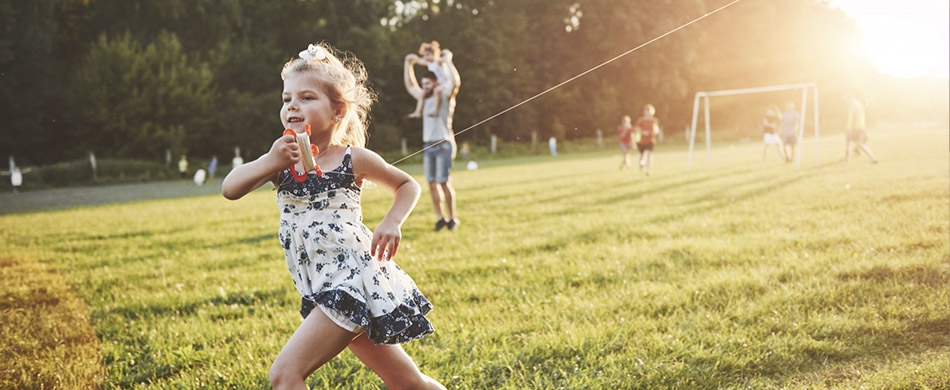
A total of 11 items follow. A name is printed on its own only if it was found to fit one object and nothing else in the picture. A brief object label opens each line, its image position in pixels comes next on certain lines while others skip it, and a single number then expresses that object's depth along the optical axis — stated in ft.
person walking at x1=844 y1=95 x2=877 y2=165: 49.32
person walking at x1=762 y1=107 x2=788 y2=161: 65.26
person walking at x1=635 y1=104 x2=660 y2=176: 57.26
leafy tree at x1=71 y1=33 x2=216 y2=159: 109.29
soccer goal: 53.67
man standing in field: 26.37
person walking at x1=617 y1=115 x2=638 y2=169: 67.72
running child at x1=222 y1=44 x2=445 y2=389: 7.03
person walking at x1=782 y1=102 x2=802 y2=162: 61.93
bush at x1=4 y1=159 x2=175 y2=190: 91.40
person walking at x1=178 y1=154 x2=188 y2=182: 94.04
